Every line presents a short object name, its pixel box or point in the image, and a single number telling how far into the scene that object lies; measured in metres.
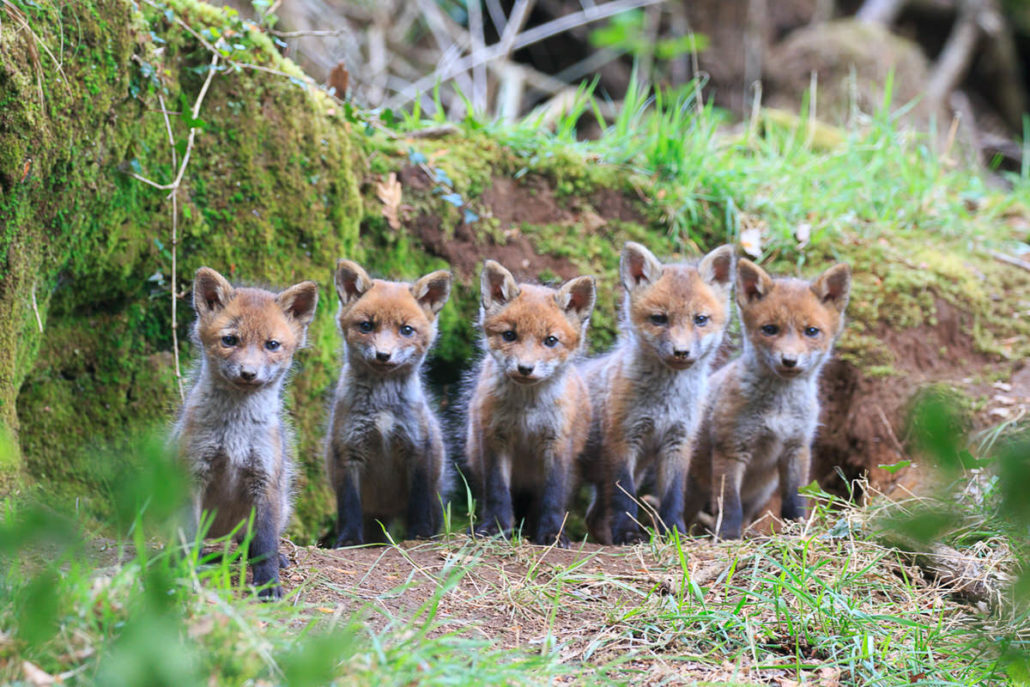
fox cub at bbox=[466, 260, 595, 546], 9.67
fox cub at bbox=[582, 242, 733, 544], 10.25
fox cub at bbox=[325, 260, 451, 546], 9.55
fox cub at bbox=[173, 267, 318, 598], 7.83
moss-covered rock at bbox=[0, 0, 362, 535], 7.69
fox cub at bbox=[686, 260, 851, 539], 10.53
